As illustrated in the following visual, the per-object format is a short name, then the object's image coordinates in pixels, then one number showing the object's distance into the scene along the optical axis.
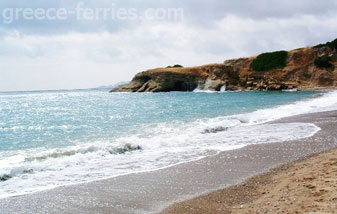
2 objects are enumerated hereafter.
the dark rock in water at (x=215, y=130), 15.89
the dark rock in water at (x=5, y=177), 8.20
